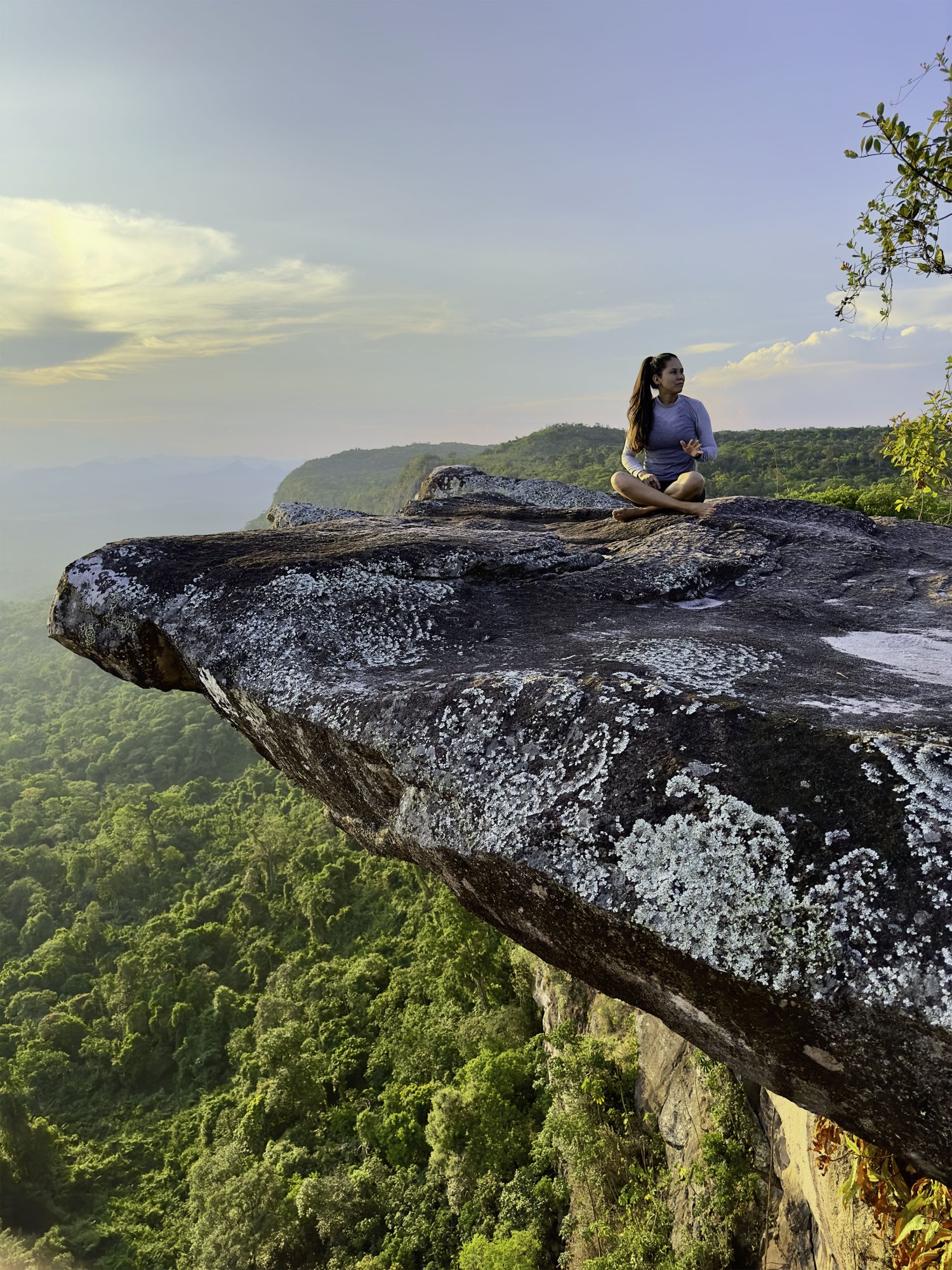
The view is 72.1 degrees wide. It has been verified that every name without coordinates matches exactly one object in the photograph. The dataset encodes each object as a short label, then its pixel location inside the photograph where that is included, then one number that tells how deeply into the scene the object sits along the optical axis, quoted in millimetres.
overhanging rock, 2365
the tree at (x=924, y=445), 9836
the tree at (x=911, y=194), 6469
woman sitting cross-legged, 8031
